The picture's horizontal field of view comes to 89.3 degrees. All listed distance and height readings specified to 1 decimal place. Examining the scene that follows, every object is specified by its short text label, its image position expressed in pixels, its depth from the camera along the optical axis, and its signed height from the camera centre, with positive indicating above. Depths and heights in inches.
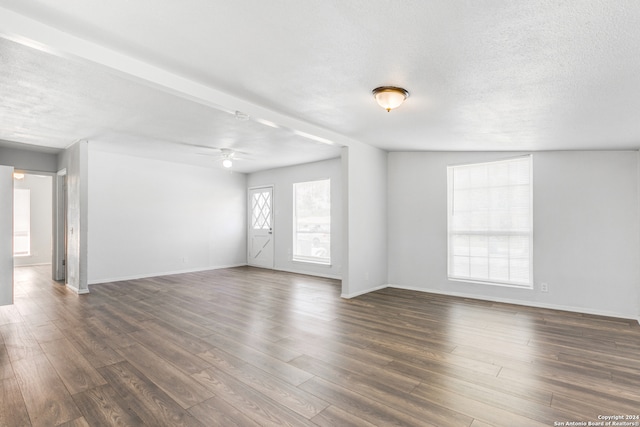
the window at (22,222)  342.3 -8.9
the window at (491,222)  188.7 -5.4
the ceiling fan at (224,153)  231.5 +46.2
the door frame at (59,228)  254.8 -11.3
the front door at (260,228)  329.1 -14.5
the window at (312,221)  285.6 -7.0
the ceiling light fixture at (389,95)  113.5 +41.8
